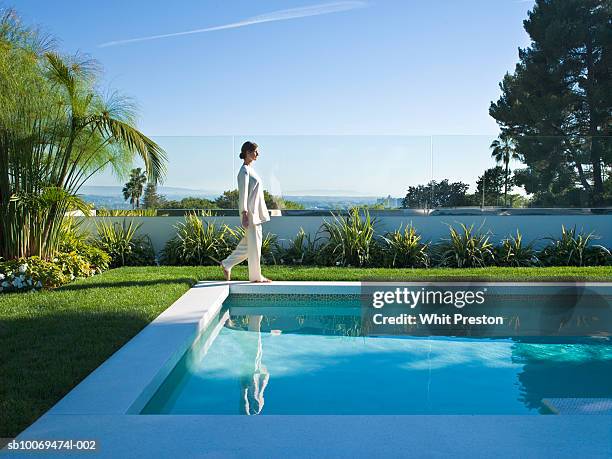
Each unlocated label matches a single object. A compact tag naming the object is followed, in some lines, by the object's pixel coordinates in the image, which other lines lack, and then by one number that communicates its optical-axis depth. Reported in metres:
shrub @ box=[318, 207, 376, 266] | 8.91
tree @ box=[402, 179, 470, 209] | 10.12
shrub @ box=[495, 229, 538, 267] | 8.96
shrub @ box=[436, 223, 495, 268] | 8.88
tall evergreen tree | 18.80
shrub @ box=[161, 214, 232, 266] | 9.17
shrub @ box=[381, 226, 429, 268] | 8.88
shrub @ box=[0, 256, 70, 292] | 6.57
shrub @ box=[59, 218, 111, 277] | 8.02
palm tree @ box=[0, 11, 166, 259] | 6.59
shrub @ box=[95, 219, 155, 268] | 9.23
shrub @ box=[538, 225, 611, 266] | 9.04
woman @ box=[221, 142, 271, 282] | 6.96
